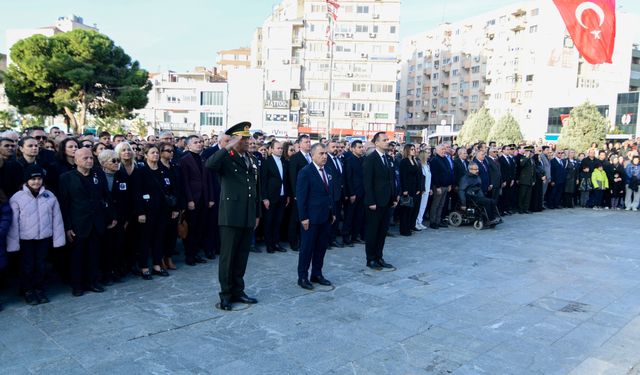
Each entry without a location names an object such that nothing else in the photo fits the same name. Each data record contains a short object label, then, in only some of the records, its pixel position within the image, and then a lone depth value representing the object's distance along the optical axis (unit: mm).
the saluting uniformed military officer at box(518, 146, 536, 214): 14141
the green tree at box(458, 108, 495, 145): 50375
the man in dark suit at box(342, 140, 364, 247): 9367
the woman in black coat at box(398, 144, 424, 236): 10328
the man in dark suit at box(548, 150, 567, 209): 15492
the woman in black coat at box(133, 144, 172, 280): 6484
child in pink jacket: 5426
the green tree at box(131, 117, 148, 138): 55719
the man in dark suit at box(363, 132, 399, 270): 7252
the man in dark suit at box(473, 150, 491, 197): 12297
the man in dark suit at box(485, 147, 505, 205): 12826
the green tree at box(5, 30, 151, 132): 35156
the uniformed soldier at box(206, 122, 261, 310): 5383
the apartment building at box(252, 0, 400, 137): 62344
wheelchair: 11227
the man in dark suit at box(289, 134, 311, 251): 8734
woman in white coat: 11195
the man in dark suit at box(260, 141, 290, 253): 8469
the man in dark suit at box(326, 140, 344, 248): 8867
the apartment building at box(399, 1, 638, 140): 59219
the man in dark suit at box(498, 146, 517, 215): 13602
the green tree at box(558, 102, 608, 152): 35594
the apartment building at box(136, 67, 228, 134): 64250
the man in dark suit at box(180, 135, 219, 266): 7391
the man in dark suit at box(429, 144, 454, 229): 11422
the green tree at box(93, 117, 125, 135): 42125
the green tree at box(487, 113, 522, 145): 45812
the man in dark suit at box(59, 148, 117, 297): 5766
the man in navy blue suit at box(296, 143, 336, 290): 6293
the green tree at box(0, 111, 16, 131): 44281
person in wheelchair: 11359
